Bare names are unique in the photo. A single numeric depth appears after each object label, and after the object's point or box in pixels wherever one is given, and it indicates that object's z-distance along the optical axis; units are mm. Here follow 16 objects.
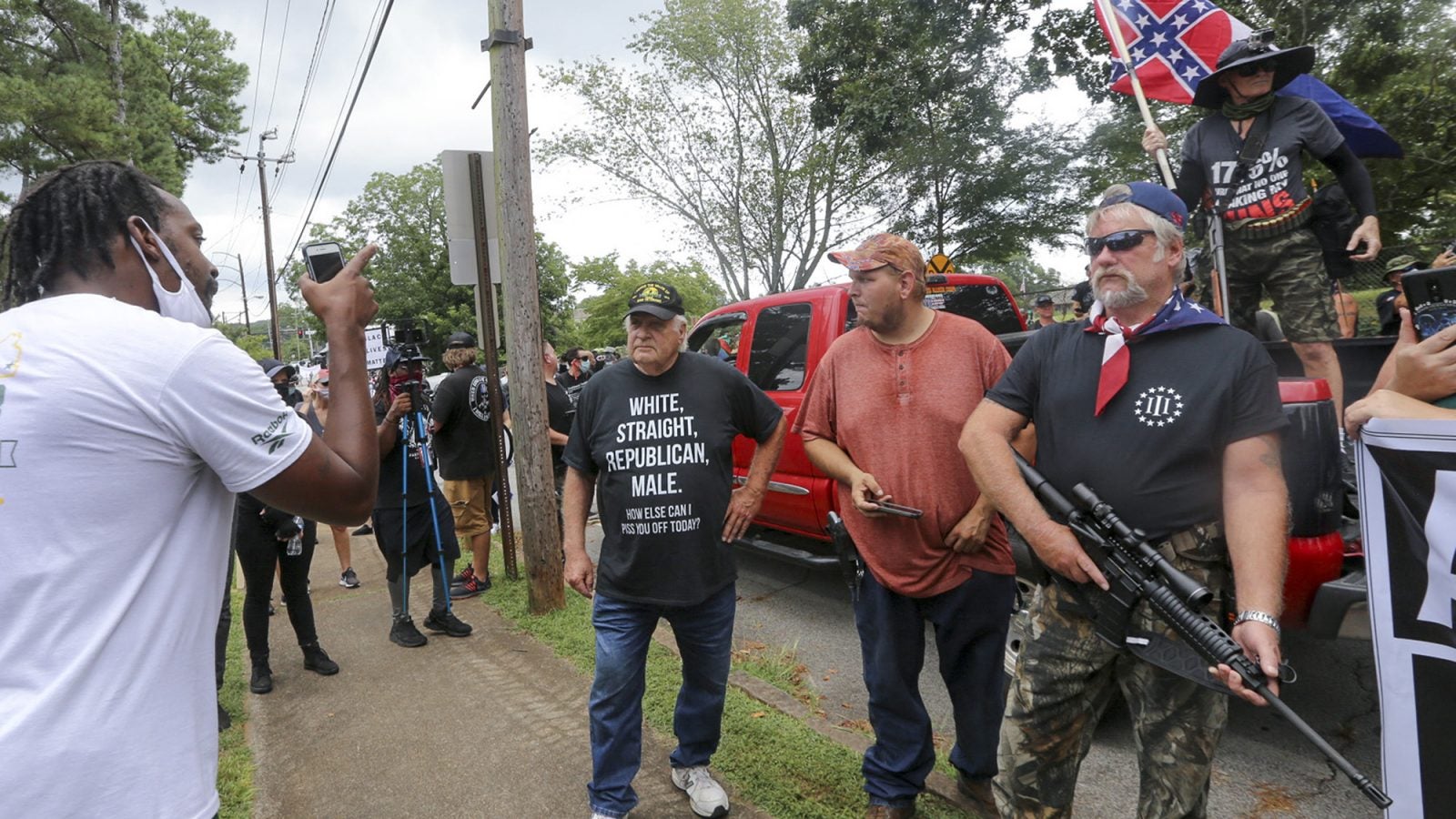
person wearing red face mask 5270
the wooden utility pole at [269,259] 28984
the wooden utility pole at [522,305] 5438
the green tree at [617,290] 37719
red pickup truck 5074
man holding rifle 1963
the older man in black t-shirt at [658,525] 2973
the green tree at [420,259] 38844
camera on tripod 5242
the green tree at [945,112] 14828
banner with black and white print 1876
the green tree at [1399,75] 10516
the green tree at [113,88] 15750
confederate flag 4375
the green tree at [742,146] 20469
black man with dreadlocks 1146
